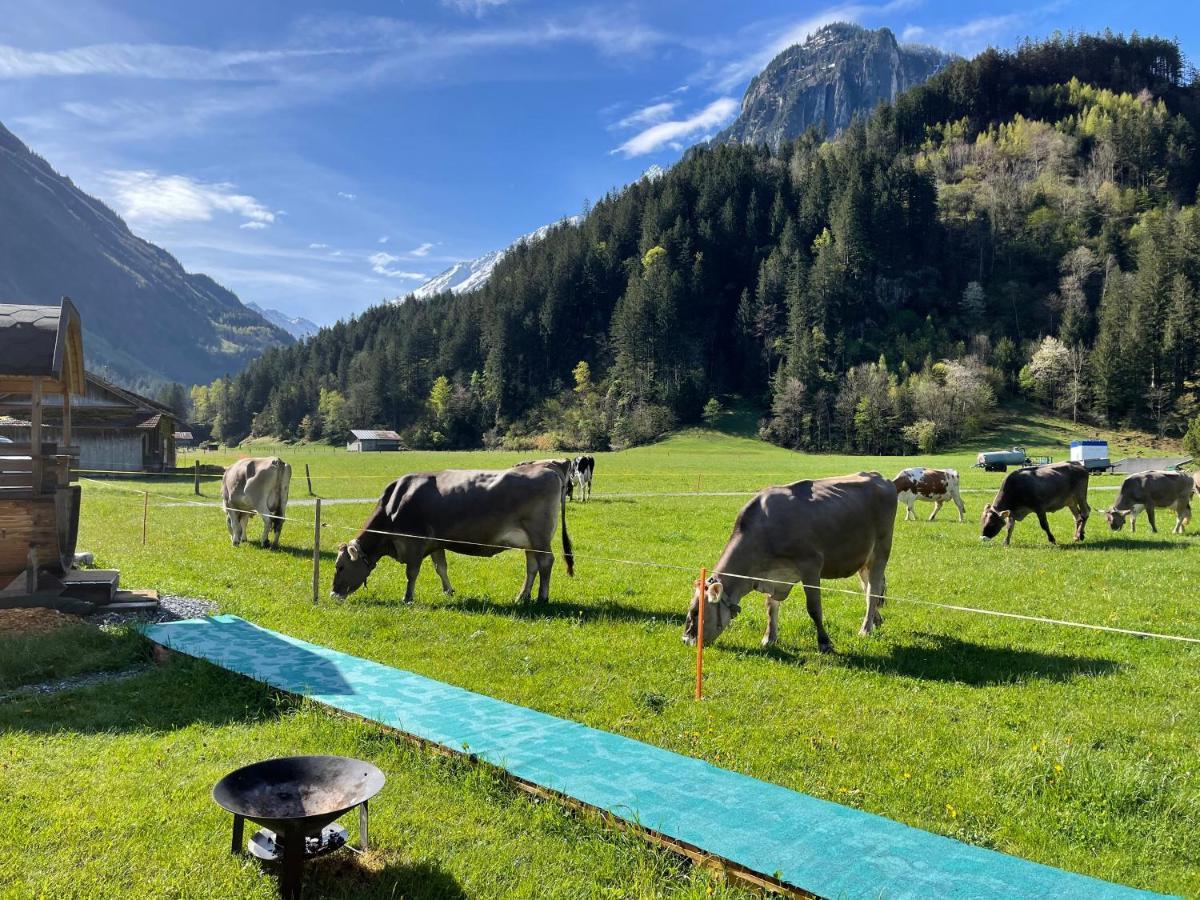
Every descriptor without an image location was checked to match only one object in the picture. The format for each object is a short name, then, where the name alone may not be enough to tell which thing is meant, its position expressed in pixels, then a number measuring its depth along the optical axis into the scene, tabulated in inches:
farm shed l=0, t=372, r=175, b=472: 2037.4
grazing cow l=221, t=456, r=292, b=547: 875.4
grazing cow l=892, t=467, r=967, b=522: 1134.0
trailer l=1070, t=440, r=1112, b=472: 2263.8
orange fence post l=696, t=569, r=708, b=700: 346.3
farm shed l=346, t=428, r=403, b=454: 5388.8
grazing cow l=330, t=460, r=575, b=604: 582.6
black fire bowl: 186.5
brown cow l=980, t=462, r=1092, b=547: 893.8
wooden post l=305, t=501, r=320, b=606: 554.6
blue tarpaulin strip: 198.1
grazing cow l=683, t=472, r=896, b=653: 438.9
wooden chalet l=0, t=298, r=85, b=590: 506.9
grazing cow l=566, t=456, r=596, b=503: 1461.6
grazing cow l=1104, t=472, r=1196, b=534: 976.9
